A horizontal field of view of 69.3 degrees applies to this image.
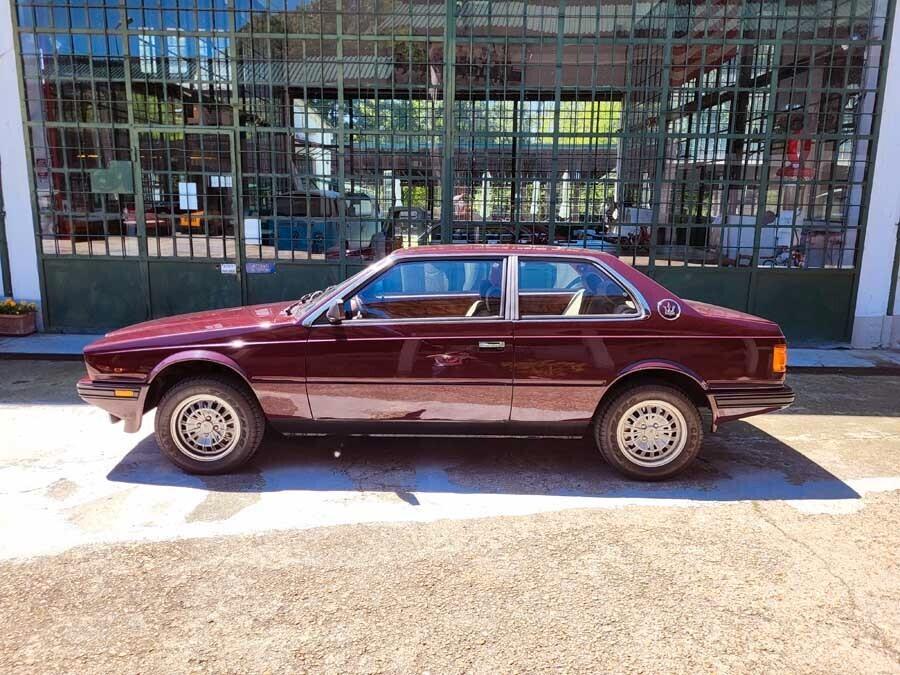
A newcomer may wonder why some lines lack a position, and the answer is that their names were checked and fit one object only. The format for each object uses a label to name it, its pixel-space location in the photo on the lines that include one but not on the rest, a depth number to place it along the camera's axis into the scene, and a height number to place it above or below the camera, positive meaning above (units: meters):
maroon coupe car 4.45 -1.01
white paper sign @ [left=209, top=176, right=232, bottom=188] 9.12 +0.47
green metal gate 8.84 +1.06
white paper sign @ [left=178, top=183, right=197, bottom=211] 9.14 +0.25
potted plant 8.94 -1.42
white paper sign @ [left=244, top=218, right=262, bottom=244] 9.22 -0.21
